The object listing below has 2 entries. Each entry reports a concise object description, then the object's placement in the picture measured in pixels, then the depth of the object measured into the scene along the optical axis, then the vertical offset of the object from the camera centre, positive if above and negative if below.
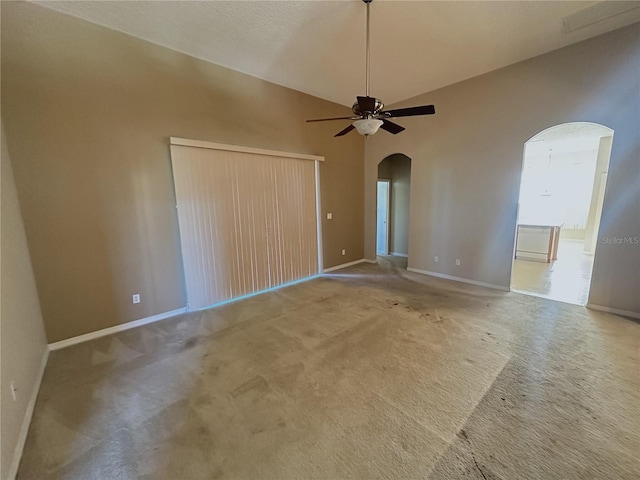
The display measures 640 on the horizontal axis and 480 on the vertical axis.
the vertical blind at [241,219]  3.52 -0.20
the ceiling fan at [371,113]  2.47 +0.90
